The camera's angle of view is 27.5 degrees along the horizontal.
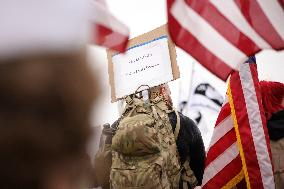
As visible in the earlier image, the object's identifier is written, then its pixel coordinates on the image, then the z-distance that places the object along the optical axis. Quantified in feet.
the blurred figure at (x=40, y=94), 2.28
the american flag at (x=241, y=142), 6.30
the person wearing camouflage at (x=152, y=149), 7.24
